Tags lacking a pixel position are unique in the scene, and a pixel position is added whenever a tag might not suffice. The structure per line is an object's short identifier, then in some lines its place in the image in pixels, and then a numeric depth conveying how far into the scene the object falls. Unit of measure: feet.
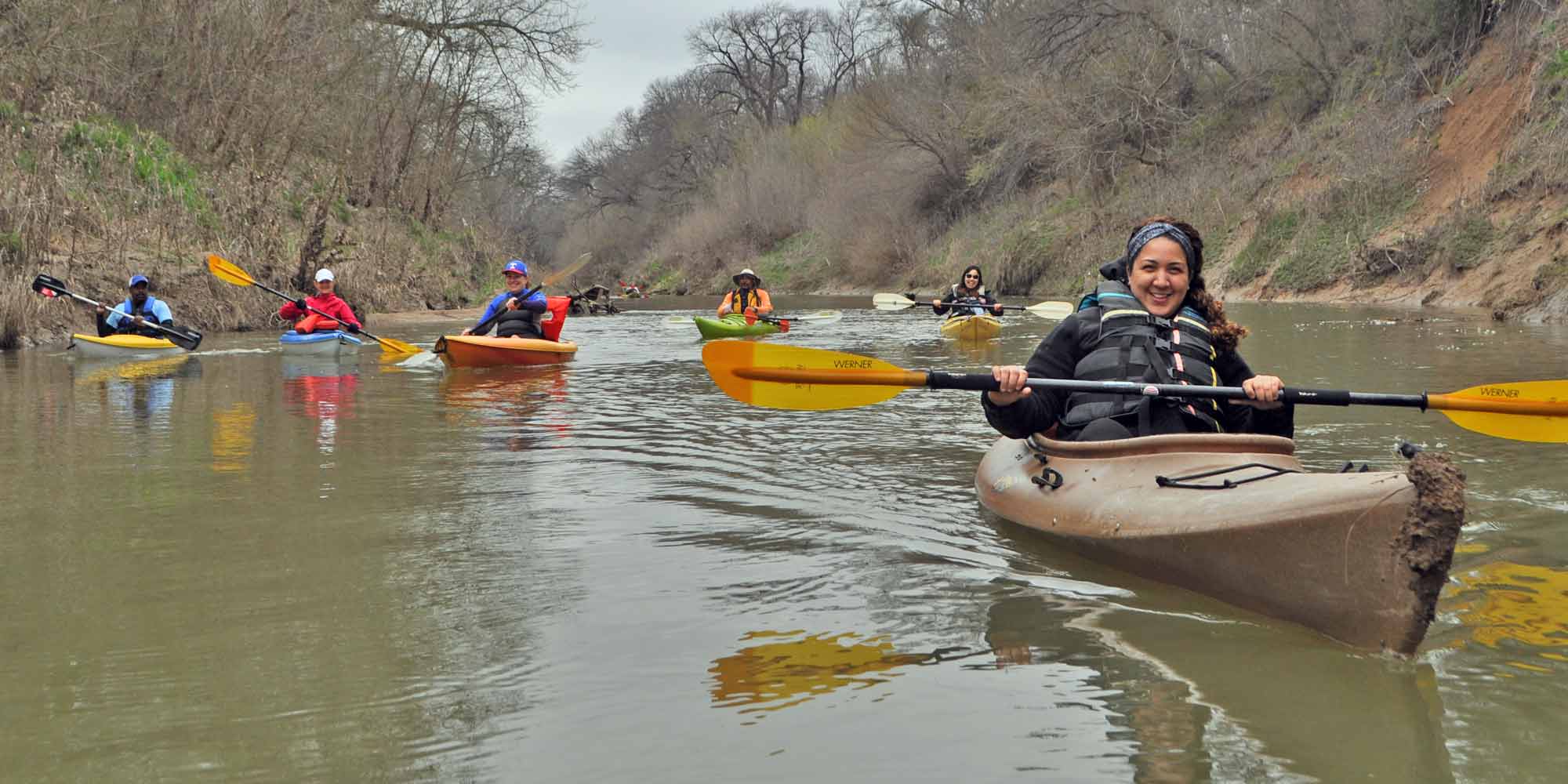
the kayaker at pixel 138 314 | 45.85
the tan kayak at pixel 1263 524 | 10.69
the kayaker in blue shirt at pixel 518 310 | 43.04
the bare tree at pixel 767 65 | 198.29
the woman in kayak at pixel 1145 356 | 15.74
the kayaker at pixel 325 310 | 46.47
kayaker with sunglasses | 53.26
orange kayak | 40.11
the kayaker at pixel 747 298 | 54.24
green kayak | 51.78
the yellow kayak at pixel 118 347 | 43.57
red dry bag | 43.37
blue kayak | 44.65
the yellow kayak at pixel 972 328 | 51.16
